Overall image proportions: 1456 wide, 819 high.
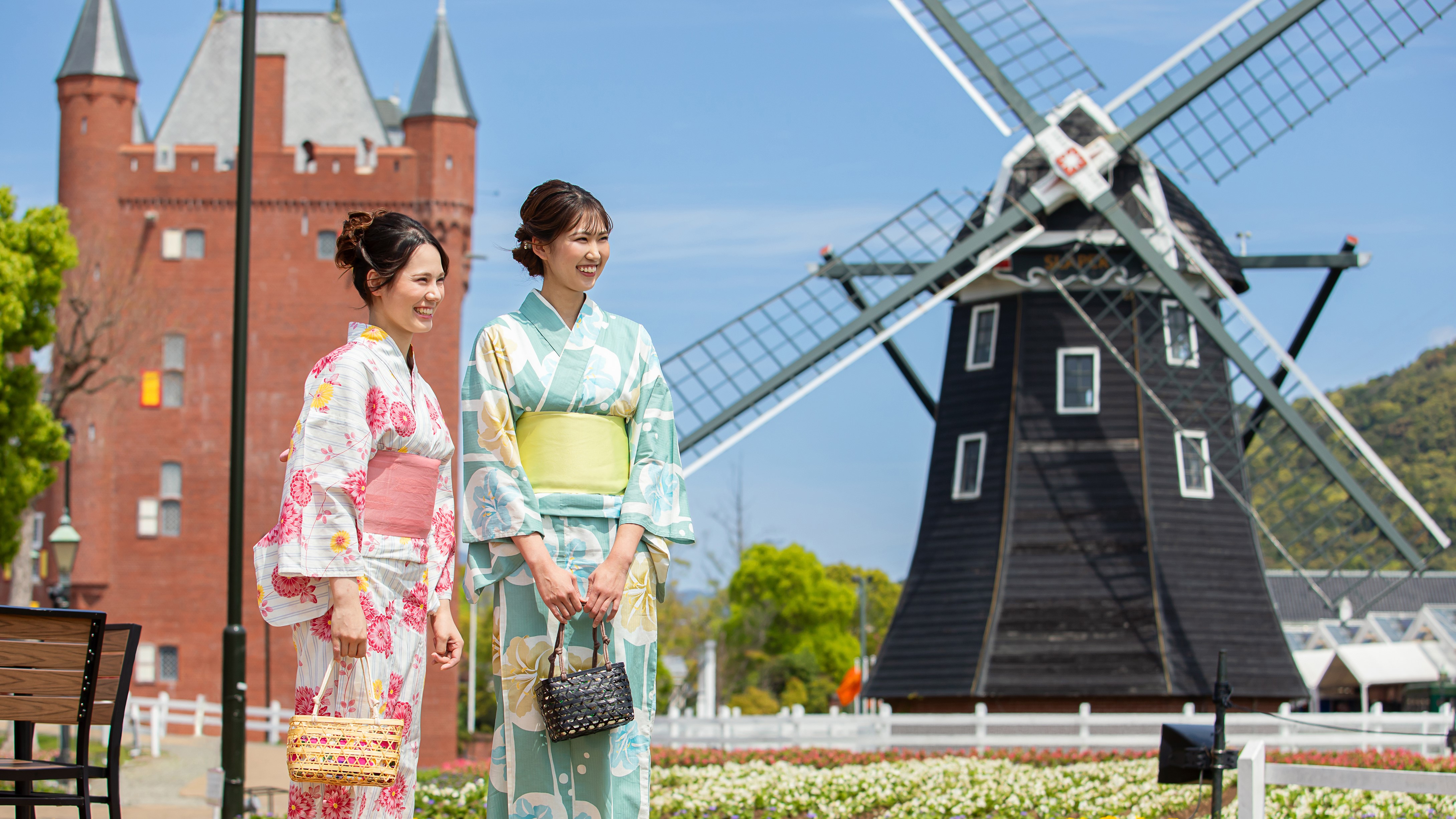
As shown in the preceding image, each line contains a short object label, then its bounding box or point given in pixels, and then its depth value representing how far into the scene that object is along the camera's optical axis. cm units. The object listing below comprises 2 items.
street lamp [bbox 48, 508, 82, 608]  1920
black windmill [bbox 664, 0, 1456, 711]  1806
